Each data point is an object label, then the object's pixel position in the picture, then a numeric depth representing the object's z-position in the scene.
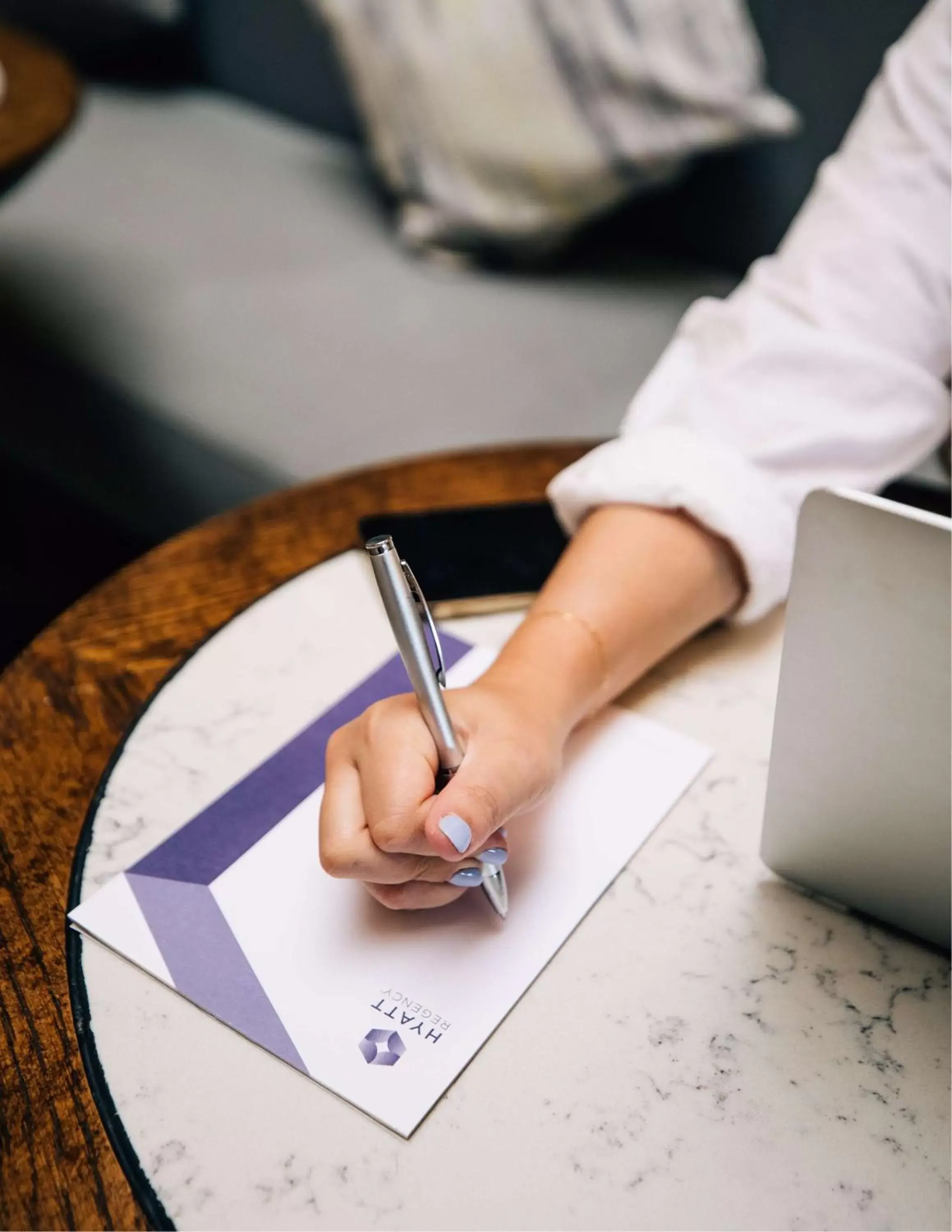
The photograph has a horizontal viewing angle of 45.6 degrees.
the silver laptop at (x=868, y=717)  0.32
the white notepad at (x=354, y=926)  0.38
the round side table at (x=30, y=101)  0.93
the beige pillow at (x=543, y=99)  0.98
